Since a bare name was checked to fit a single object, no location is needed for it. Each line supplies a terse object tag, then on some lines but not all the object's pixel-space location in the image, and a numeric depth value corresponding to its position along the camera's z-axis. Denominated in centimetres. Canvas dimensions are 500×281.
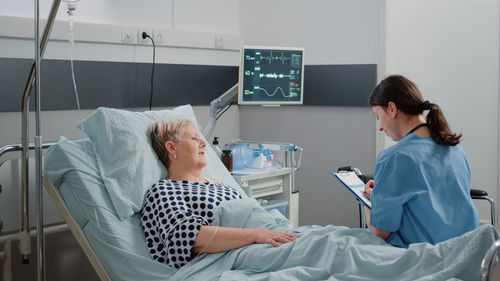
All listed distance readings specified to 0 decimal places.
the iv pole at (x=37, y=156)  216
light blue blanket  172
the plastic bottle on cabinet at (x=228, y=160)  322
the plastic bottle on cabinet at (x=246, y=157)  332
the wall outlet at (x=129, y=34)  341
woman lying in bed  221
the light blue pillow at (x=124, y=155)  237
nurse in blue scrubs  205
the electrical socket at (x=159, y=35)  358
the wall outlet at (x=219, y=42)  398
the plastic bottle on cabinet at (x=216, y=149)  333
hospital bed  181
